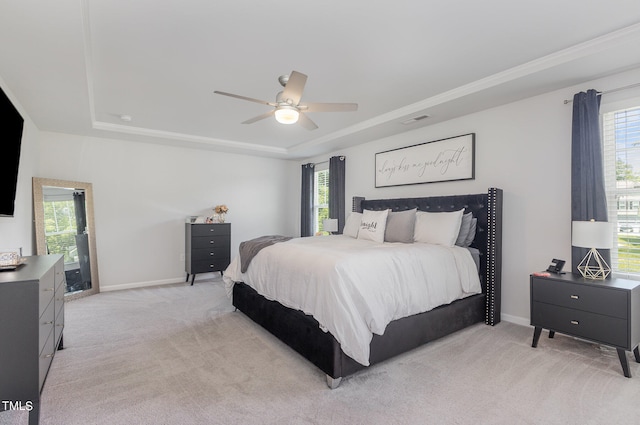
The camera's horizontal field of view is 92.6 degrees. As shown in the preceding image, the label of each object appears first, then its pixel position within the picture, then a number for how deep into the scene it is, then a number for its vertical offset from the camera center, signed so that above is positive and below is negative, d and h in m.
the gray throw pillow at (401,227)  3.62 -0.27
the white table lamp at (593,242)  2.40 -0.32
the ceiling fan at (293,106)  2.41 +0.85
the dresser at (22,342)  1.57 -0.71
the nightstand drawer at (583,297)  2.28 -0.76
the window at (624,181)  2.67 +0.19
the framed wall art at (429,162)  3.80 +0.57
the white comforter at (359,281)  2.11 -0.63
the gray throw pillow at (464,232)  3.44 -0.32
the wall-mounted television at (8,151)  2.38 +0.47
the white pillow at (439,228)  3.29 -0.27
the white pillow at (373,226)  3.72 -0.27
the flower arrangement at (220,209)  5.54 -0.06
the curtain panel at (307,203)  6.25 +0.04
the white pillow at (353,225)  4.25 -0.29
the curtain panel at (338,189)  5.57 +0.29
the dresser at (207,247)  5.07 -0.71
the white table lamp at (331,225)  5.34 -0.36
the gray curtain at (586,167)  2.69 +0.32
